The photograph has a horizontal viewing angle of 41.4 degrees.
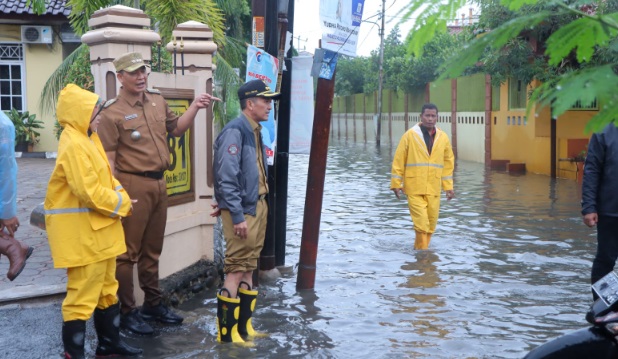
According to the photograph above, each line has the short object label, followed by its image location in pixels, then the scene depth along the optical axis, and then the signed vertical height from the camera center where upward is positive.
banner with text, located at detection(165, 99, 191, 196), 7.20 -0.33
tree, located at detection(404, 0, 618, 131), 2.39 +0.26
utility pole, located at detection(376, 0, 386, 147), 41.15 +1.63
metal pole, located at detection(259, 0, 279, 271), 7.88 -0.62
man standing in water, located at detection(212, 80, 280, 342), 5.94 -0.58
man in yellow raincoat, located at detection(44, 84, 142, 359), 5.03 -0.55
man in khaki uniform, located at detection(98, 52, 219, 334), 5.91 -0.28
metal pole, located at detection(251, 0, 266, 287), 7.82 +0.96
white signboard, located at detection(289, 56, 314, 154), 8.62 +0.27
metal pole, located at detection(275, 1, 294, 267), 8.19 -0.04
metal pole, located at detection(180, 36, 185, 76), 7.94 +0.64
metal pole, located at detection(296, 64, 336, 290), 7.50 -0.56
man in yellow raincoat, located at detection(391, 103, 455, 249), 9.88 -0.54
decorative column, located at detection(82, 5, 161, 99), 6.41 +0.67
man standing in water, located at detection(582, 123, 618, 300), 6.32 -0.57
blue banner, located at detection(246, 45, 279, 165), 7.60 +0.50
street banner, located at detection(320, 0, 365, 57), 7.27 +0.90
